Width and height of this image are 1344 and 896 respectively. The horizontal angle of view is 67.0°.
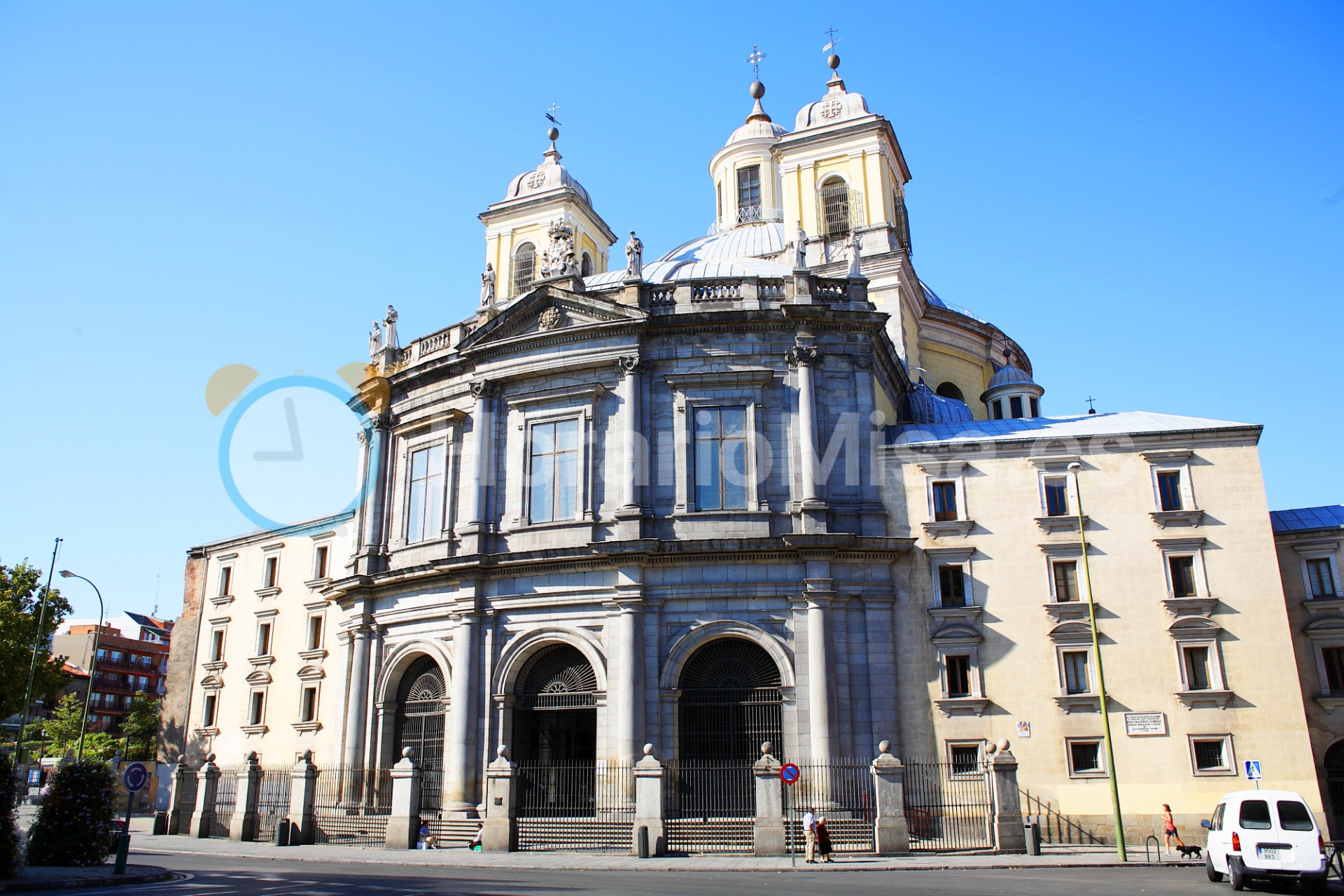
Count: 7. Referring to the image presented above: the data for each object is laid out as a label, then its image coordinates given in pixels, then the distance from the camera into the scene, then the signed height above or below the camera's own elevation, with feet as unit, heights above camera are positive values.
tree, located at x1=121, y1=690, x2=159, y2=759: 206.18 +8.09
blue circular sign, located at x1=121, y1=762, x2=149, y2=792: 60.80 -0.41
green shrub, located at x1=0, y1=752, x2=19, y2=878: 57.41 -3.22
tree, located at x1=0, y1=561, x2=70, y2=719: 142.82 +18.85
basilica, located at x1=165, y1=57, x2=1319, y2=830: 90.99 +18.30
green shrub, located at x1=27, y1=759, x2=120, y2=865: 67.10 -3.30
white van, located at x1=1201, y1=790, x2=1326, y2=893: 54.54 -4.27
